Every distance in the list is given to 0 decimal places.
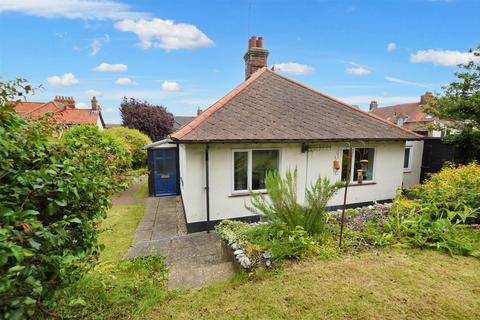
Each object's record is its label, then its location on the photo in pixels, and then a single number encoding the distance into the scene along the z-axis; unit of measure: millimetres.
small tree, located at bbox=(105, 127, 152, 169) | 19055
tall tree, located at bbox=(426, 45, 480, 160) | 11289
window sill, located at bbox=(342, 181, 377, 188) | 9478
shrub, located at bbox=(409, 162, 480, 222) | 5733
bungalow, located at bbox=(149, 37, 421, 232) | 7570
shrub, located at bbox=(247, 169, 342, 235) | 4859
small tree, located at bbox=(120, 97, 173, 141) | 27188
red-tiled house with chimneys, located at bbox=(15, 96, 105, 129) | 27692
